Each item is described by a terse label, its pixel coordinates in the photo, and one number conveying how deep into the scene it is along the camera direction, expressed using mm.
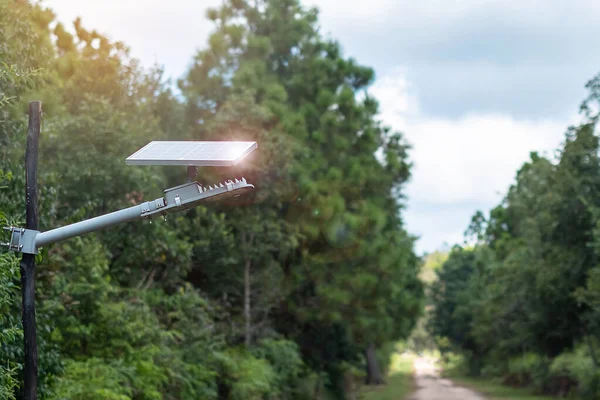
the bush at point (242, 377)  23672
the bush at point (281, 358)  28905
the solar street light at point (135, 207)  7645
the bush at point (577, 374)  35938
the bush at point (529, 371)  47347
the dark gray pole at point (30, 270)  8953
